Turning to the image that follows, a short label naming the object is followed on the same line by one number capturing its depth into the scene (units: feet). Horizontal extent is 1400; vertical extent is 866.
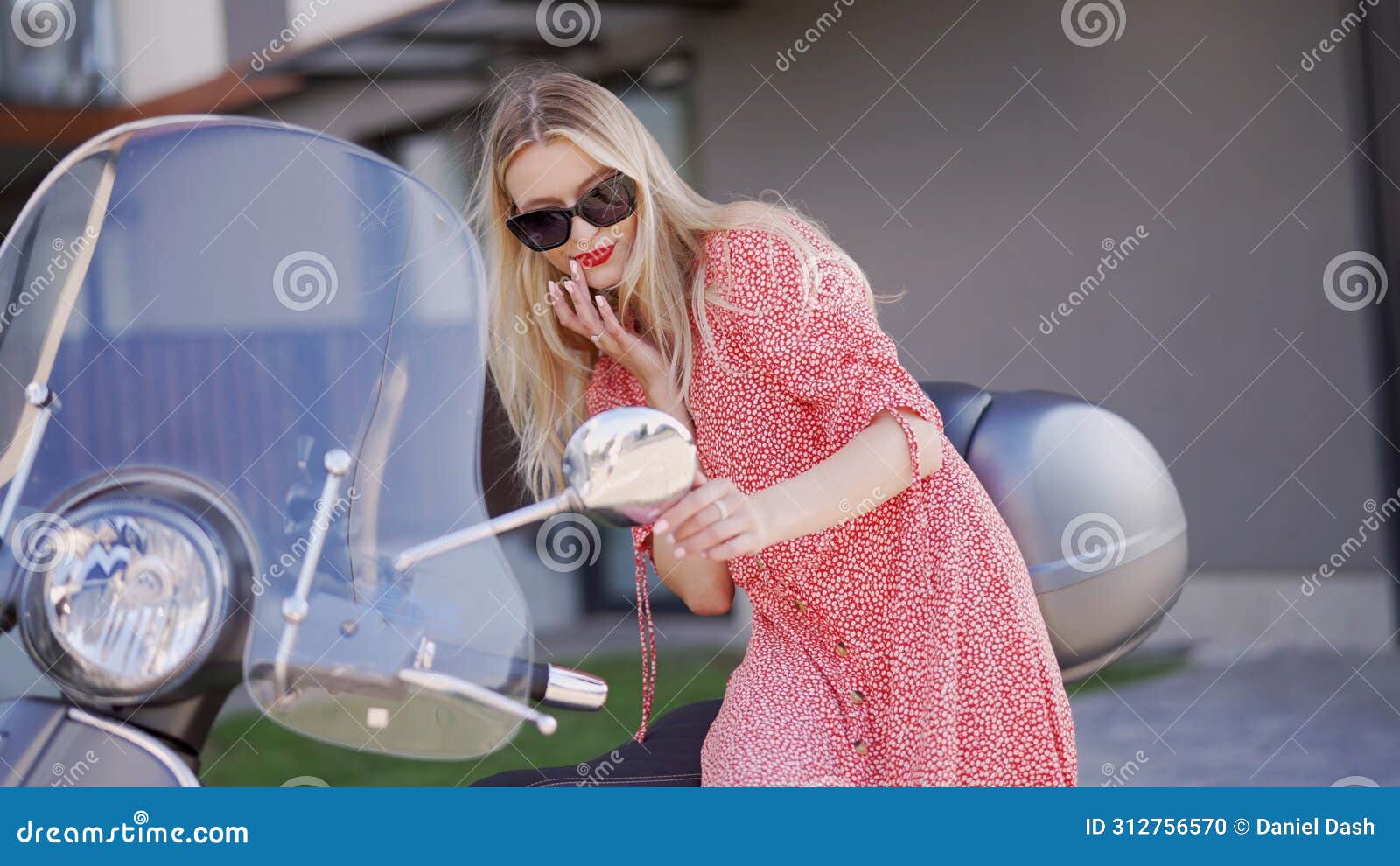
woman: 17.69
